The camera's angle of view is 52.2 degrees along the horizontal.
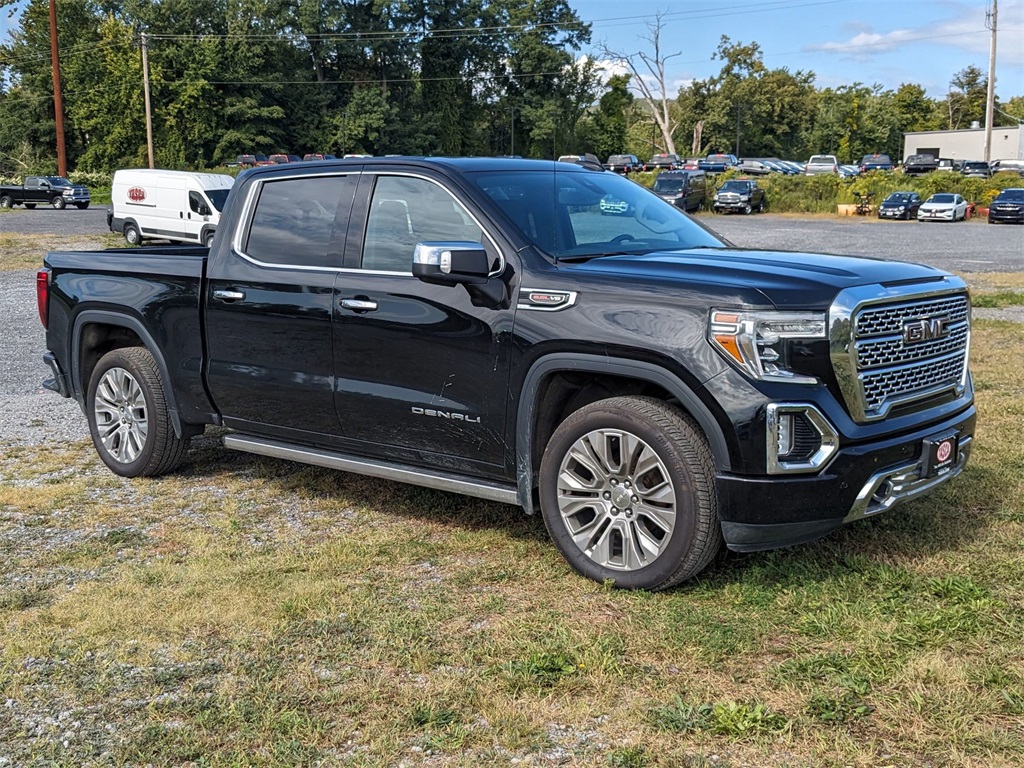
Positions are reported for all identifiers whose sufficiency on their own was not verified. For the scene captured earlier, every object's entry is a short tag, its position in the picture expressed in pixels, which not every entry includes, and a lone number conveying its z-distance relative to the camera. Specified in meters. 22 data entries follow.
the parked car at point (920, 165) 62.00
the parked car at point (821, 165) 63.56
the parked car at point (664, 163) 68.79
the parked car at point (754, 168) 64.04
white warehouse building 94.44
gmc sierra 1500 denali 4.16
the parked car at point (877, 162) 70.19
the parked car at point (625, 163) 65.31
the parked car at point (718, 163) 65.00
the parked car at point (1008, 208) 41.78
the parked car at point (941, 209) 43.62
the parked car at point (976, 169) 55.48
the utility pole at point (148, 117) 56.14
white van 25.25
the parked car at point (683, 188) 43.98
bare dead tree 86.44
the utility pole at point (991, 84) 56.17
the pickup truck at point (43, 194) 49.00
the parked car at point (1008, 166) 69.06
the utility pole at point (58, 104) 55.22
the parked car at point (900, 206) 45.00
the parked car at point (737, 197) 47.28
